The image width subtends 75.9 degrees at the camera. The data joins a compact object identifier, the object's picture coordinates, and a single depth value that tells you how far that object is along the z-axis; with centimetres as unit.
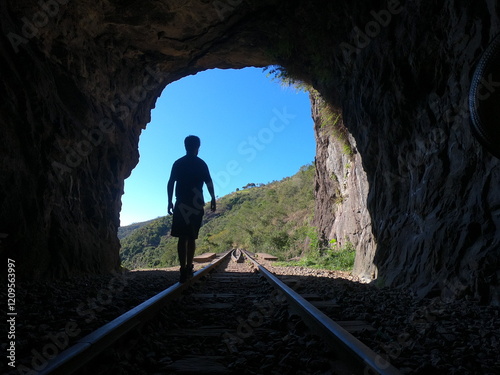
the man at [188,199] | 472
